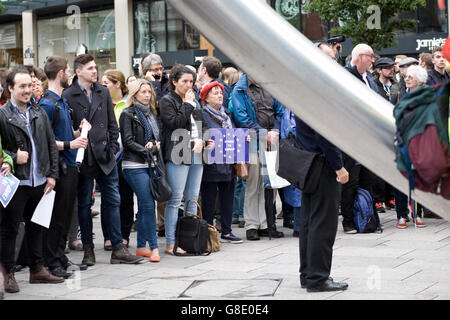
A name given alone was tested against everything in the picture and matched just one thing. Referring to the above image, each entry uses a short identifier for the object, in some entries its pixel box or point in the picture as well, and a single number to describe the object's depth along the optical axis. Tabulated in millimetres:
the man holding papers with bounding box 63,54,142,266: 7332
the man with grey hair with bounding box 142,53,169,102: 9320
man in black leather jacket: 6211
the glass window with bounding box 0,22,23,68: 44062
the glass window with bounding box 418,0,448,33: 26062
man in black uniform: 5680
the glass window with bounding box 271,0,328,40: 29750
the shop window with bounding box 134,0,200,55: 34656
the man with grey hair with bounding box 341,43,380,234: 9008
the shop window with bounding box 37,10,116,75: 37656
